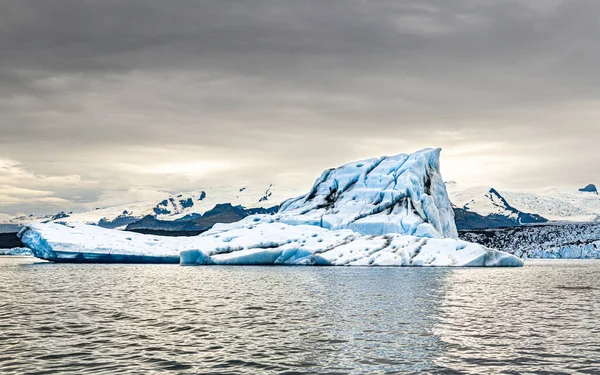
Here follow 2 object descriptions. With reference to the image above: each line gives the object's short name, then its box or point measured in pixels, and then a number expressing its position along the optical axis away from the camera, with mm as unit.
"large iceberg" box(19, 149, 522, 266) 62094
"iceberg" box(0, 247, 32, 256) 151375
